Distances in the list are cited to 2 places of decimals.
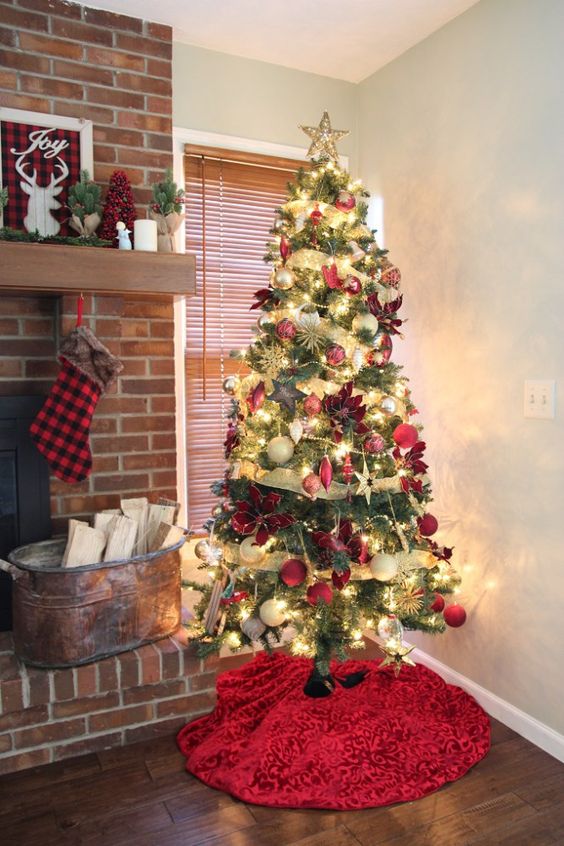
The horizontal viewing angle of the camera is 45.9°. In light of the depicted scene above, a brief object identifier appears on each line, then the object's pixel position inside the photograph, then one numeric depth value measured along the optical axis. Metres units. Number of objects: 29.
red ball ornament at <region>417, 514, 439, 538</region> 2.21
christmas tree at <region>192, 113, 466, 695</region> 2.04
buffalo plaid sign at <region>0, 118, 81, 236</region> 2.33
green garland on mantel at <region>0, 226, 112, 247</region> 2.15
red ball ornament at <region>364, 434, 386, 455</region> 2.04
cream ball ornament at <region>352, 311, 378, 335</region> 2.10
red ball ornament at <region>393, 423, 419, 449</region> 2.10
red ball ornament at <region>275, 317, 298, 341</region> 2.06
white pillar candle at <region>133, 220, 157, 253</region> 2.29
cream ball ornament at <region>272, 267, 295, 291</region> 2.14
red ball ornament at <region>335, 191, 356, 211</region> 2.16
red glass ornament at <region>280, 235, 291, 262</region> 2.20
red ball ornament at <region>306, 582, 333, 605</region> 1.97
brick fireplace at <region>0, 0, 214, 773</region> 2.08
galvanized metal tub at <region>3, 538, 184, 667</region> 2.06
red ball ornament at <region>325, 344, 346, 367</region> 2.03
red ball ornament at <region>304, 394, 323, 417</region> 2.02
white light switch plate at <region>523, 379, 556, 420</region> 2.08
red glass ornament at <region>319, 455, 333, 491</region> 1.97
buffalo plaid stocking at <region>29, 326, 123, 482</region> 2.25
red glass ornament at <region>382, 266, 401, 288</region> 2.24
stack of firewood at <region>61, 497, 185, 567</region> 2.17
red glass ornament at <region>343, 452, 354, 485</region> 2.03
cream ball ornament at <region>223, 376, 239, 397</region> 2.27
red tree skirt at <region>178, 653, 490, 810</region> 1.89
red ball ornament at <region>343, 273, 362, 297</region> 2.11
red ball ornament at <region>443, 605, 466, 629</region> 2.39
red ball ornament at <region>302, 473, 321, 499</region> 1.97
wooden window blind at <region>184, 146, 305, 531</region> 2.85
